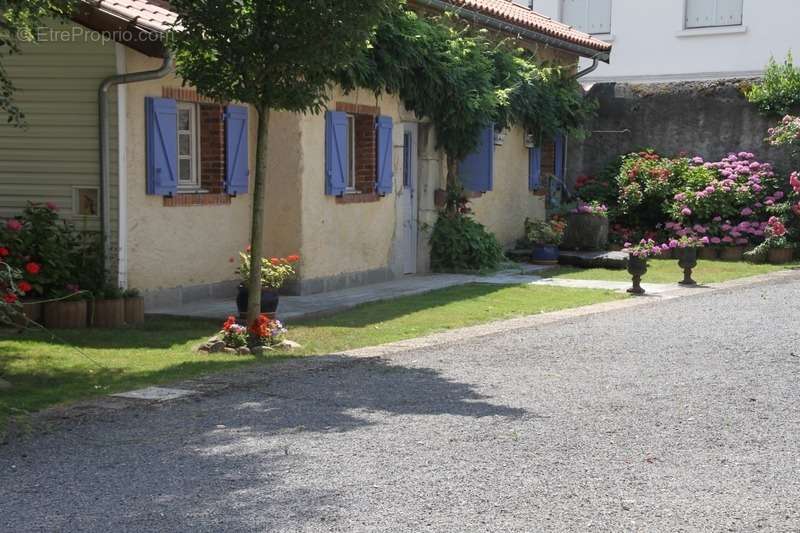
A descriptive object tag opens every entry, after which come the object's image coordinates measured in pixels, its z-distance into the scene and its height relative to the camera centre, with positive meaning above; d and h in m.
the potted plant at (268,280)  10.53 -0.85
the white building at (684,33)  27.16 +3.91
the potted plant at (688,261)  14.75 -0.87
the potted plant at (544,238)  18.03 -0.74
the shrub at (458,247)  16.27 -0.79
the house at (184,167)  11.23 +0.24
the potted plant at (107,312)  10.68 -1.16
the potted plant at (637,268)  13.79 -0.90
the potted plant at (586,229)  18.55 -0.59
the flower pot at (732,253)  18.41 -0.94
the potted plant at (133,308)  10.88 -1.15
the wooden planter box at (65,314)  10.42 -1.17
